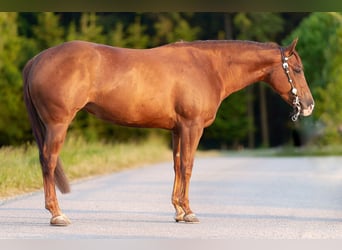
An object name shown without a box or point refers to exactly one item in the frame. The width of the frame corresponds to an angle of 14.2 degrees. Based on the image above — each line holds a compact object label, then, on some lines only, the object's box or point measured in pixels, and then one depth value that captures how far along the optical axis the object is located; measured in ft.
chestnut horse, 48.44
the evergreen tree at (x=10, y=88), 165.08
